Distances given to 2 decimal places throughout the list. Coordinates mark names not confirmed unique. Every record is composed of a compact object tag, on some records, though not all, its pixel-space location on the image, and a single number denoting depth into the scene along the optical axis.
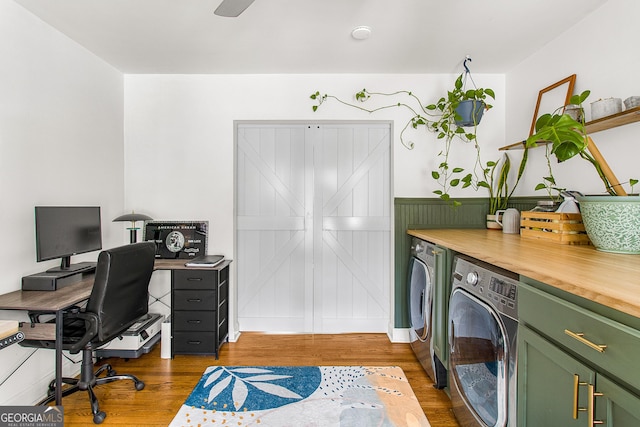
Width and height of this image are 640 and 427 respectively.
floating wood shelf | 1.45
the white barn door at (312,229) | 2.95
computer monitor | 1.84
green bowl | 1.28
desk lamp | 2.52
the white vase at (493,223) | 2.59
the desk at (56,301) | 1.57
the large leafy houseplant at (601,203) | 1.28
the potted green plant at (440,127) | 2.69
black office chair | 1.72
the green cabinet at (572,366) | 0.75
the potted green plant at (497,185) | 2.60
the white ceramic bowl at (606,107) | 1.58
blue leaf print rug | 1.78
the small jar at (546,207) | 1.89
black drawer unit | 2.46
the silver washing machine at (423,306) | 2.04
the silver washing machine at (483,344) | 1.21
